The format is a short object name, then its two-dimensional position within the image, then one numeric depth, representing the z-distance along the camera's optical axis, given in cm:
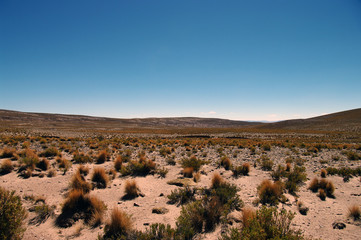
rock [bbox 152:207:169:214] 524
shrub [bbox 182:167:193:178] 878
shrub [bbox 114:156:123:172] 983
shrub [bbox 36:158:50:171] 916
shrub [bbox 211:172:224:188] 686
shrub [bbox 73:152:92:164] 1119
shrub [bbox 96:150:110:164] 1133
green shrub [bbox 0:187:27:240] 354
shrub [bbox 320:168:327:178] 863
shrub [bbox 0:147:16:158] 1121
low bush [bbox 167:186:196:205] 592
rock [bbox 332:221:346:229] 448
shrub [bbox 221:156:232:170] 1044
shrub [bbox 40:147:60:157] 1233
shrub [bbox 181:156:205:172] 973
